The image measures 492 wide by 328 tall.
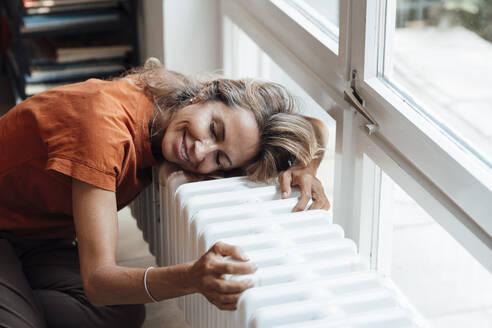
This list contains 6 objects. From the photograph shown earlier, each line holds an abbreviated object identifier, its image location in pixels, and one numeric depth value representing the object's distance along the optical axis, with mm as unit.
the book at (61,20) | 2707
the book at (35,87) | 2787
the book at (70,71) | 2791
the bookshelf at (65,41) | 2717
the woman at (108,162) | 1282
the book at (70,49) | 2809
